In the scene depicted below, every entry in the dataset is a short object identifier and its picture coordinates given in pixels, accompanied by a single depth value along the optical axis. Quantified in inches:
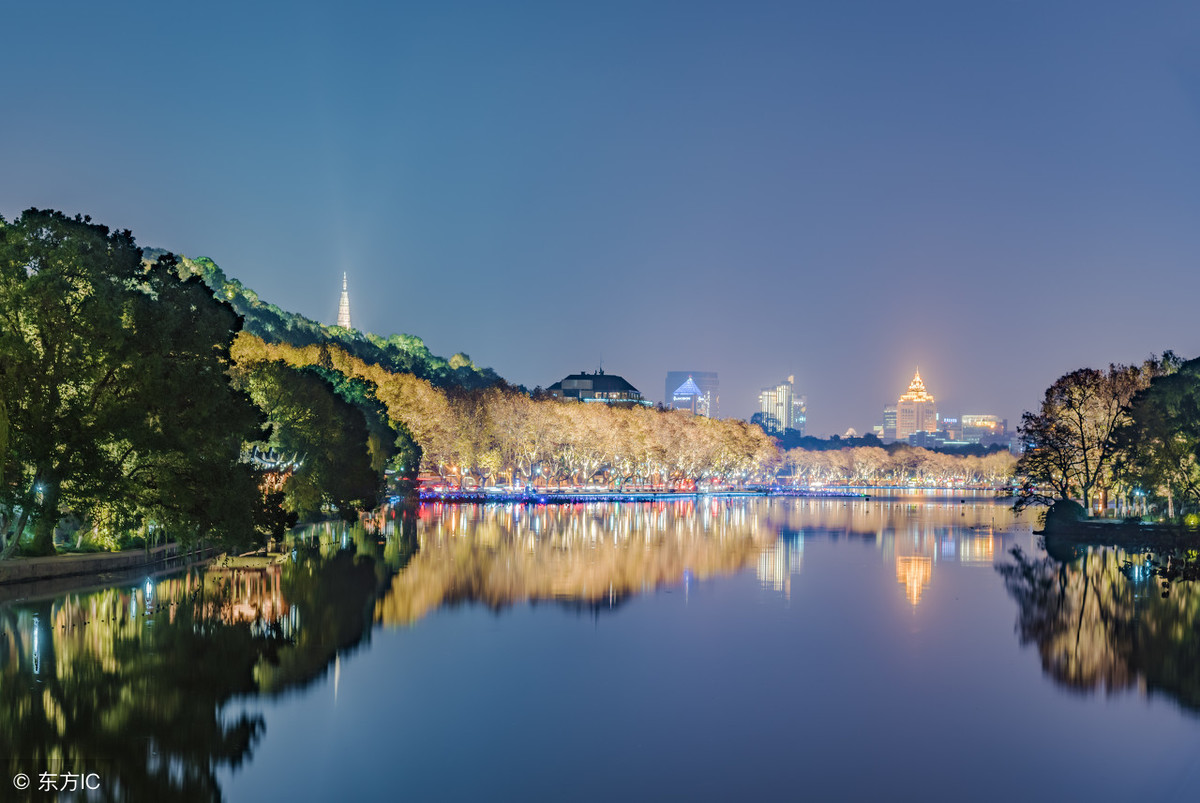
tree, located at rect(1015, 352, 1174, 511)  3614.7
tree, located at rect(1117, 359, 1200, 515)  2901.1
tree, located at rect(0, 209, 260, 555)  1696.6
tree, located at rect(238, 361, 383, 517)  2893.7
